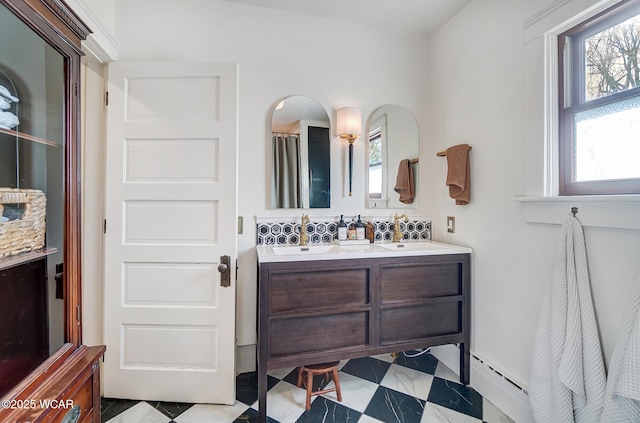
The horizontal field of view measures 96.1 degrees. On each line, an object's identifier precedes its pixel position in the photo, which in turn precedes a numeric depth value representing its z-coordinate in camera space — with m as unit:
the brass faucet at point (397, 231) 2.24
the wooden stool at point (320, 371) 1.67
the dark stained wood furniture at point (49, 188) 0.88
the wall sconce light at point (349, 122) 2.14
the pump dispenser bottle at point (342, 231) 2.14
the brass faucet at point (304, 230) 2.07
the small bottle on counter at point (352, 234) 2.16
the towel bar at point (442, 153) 2.15
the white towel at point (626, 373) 1.02
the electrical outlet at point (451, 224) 2.13
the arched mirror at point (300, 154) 2.09
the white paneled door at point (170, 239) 1.72
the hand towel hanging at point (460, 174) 1.94
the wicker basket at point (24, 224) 0.85
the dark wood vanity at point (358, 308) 1.59
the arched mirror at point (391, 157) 2.29
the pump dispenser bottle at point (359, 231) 2.16
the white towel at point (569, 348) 1.23
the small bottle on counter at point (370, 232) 2.21
